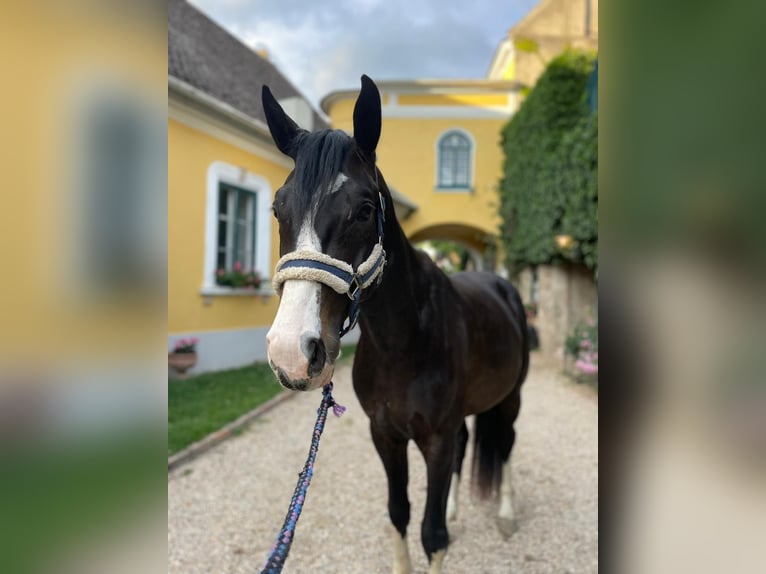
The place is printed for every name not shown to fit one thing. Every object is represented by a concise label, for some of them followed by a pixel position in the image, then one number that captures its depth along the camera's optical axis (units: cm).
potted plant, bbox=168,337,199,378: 668
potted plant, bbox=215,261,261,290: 738
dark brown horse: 127
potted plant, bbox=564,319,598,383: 659
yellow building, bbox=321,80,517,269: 1345
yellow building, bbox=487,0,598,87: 1457
